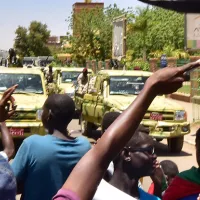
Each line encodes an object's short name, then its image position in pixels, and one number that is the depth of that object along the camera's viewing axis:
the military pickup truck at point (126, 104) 8.56
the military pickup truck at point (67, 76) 15.17
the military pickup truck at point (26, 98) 8.05
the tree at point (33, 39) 64.17
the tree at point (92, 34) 34.67
